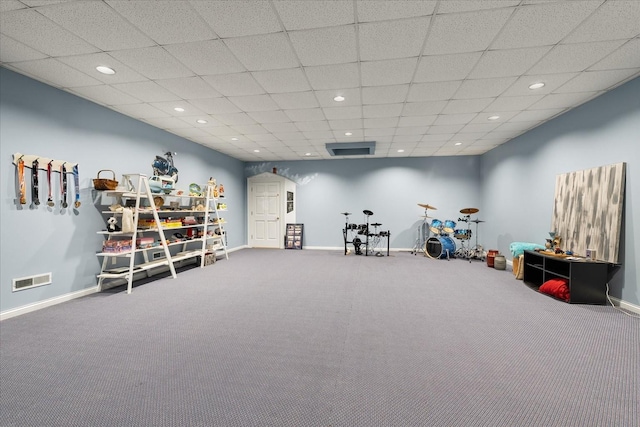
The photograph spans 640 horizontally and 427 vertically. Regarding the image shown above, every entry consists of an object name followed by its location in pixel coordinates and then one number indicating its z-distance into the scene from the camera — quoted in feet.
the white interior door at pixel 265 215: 26.91
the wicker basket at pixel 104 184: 11.82
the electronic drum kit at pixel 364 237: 23.17
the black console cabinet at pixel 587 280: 10.64
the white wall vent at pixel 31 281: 9.62
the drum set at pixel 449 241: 21.12
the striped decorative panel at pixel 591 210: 10.44
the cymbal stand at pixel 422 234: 24.63
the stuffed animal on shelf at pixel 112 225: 12.51
